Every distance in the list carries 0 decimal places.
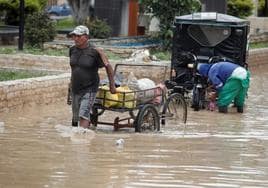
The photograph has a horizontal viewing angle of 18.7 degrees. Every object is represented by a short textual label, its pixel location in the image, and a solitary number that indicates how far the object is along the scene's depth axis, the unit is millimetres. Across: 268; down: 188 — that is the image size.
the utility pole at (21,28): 21375
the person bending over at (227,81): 16359
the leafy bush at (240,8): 41000
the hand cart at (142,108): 12156
